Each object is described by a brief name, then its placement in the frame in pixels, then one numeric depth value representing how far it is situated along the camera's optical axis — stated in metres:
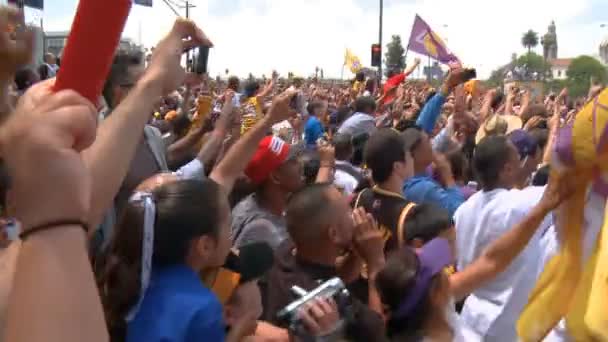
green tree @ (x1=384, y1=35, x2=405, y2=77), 79.18
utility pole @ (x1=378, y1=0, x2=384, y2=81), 22.22
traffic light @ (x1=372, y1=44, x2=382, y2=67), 21.64
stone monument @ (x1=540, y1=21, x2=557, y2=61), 102.82
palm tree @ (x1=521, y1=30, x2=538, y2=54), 118.06
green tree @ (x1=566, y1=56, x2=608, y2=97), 46.44
